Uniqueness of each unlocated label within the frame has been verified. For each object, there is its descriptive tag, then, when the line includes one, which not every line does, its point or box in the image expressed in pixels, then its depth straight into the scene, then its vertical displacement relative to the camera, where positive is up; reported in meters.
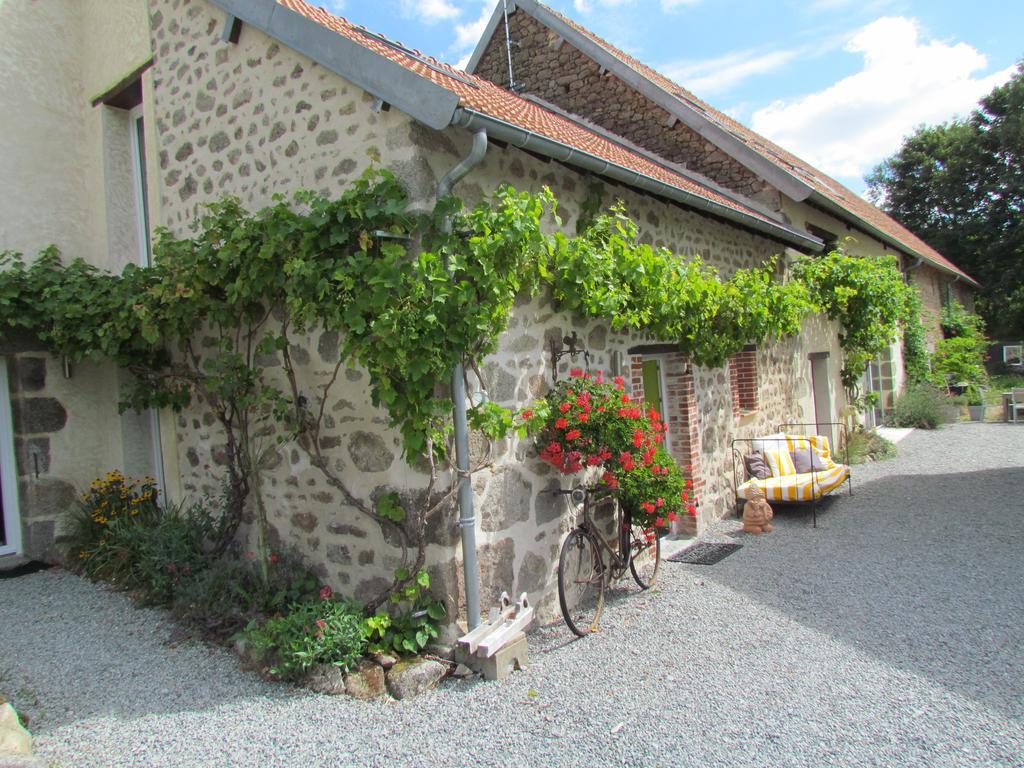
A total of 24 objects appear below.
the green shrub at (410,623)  3.81 -1.32
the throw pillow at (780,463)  7.57 -1.08
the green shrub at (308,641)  3.64 -1.33
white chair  13.78 -1.03
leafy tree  26.08 +6.63
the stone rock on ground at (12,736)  2.77 -1.34
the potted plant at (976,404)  14.84 -1.11
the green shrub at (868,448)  10.30 -1.34
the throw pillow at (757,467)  7.53 -1.10
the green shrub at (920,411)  13.75 -1.09
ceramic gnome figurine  6.72 -1.47
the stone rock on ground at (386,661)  3.74 -1.48
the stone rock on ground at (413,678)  3.60 -1.55
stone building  4.11 +1.50
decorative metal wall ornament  4.77 +0.22
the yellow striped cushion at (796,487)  7.07 -1.27
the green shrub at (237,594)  4.27 -1.25
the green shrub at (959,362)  16.81 -0.16
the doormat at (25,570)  5.32 -1.22
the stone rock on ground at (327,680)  3.59 -1.51
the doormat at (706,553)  5.90 -1.63
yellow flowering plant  5.43 -0.84
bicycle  4.51 -1.29
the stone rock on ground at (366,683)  3.58 -1.54
